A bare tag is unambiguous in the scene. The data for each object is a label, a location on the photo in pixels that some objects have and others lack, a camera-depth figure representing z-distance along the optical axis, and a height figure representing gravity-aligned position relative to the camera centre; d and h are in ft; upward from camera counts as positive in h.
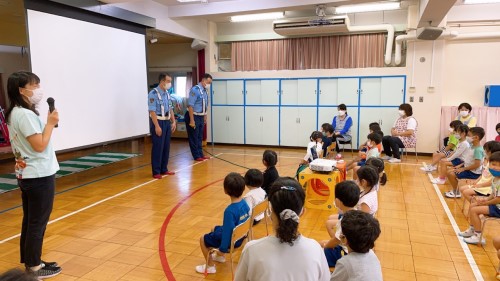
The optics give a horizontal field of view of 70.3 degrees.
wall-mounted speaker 28.91 +4.68
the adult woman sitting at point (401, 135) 23.62 -2.31
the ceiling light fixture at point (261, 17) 26.81 +6.48
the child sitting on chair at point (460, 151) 15.37 -2.23
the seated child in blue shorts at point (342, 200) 8.39 -2.37
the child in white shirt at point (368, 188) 9.30 -2.32
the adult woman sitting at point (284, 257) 4.85 -2.16
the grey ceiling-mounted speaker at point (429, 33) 20.84 +4.09
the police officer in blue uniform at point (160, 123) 18.79 -1.13
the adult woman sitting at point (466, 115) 21.56 -0.92
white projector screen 15.21 +1.24
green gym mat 18.49 -4.00
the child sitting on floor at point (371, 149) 17.54 -2.42
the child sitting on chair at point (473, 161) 14.16 -2.43
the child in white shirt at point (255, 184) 9.98 -2.39
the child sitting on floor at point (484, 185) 12.10 -2.93
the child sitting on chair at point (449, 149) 19.42 -2.69
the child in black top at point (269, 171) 12.53 -2.47
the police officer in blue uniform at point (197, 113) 23.11 -0.75
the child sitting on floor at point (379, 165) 11.62 -2.09
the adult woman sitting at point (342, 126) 24.77 -1.81
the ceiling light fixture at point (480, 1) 22.21 +6.25
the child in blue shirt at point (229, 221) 8.39 -2.86
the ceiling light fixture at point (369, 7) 23.89 +6.39
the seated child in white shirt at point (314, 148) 16.05 -2.16
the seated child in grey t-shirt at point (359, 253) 5.44 -2.41
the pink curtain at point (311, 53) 26.58 +3.81
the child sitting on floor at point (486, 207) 10.11 -3.16
